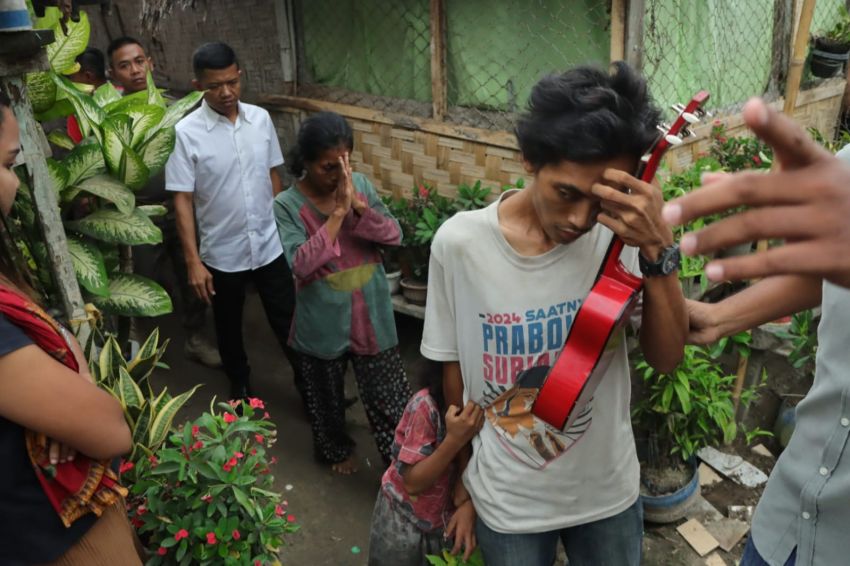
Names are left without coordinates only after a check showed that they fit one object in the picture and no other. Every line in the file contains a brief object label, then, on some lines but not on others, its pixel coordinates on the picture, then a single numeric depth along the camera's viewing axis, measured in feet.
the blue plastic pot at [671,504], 10.27
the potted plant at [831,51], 16.28
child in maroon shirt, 5.83
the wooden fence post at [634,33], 11.68
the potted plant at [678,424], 9.93
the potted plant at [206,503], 6.73
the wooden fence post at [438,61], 14.12
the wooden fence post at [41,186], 6.67
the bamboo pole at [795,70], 10.29
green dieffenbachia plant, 8.46
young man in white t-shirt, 4.70
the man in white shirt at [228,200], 12.25
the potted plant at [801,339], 10.18
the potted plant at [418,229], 14.02
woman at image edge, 4.53
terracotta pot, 14.44
